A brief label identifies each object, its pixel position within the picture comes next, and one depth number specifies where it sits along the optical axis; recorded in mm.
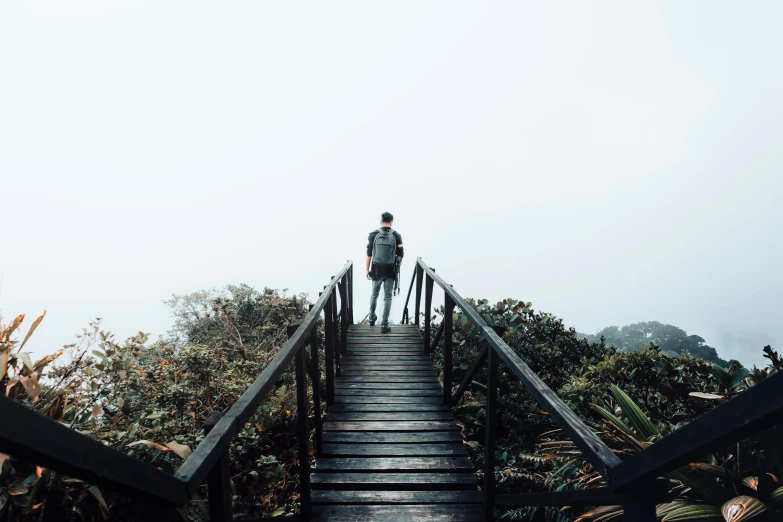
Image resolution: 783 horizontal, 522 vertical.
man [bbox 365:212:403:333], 5906
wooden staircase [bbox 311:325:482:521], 2584
